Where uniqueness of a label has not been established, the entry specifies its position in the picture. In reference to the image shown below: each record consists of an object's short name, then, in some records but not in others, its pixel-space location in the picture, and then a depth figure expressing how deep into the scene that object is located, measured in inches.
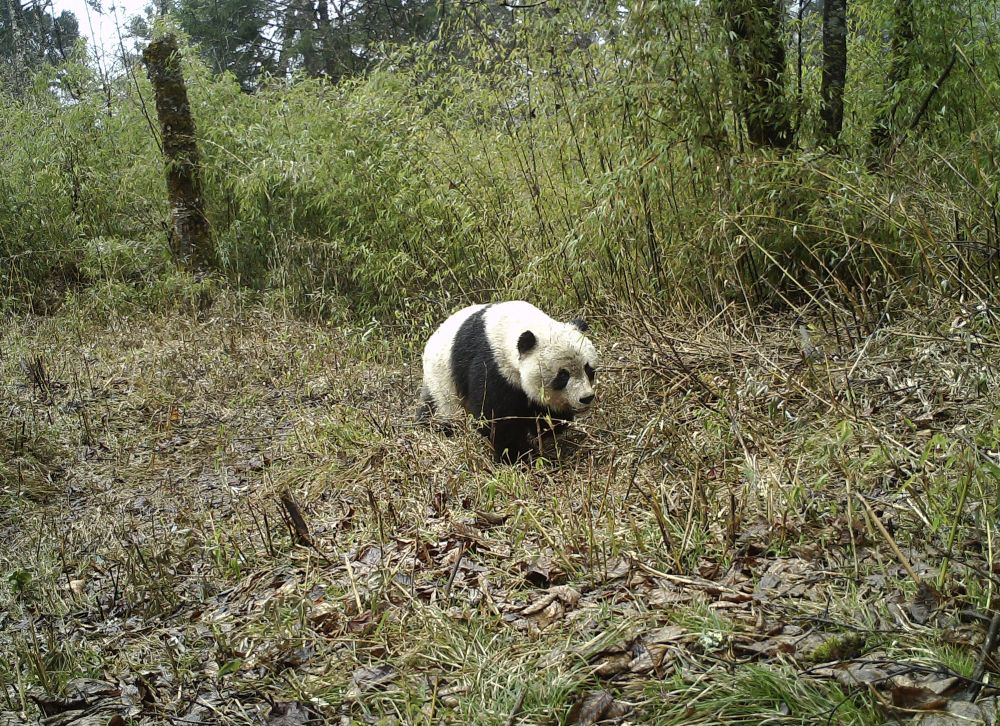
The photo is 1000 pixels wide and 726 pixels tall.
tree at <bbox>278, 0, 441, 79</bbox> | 606.5
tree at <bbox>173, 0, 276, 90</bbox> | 695.1
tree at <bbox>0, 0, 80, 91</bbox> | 643.5
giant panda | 163.8
